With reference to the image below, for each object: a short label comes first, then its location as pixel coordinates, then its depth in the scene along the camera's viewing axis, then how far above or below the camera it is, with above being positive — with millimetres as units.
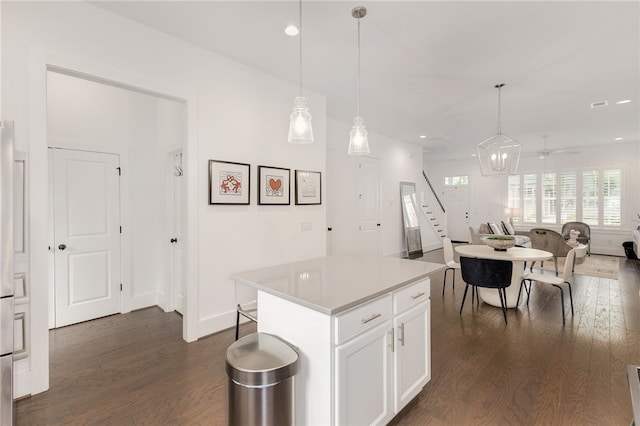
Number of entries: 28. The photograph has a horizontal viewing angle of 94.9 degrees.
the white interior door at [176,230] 3666 -239
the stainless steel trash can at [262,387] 1393 -853
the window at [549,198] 8547 +357
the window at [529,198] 8883 +375
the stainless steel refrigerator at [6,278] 1661 -380
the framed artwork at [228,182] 3071 +320
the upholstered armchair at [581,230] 7207 -516
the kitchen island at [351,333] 1451 -685
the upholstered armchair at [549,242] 5553 -623
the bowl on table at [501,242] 3842 -421
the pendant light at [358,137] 2451 +625
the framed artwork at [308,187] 3912 +325
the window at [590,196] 7875 +365
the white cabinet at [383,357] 1470 -839
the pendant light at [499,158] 4215 +752
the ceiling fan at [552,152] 6750 +1351
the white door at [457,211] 10227 -19
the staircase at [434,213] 8727 -74
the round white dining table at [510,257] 3491 -560
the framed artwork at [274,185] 3508 +321
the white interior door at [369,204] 6238 +153
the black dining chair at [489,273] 3365 -735
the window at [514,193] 9195 +544
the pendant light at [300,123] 2113 +636
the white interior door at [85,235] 3291 -274
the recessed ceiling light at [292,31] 2639 +1654
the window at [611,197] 7578 +331
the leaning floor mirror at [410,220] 7336 -241
